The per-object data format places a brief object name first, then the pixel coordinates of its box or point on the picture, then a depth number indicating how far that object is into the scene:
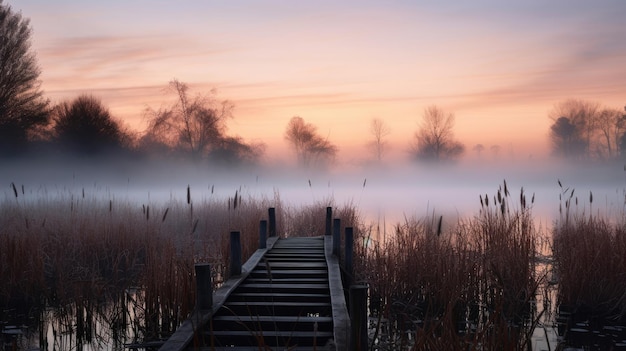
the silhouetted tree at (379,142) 54.25
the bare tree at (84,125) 33.25
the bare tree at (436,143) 51.12
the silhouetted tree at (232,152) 38.66
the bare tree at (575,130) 49.69
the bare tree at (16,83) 24.92
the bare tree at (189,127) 36.84
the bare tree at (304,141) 49.03
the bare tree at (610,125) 48.00
